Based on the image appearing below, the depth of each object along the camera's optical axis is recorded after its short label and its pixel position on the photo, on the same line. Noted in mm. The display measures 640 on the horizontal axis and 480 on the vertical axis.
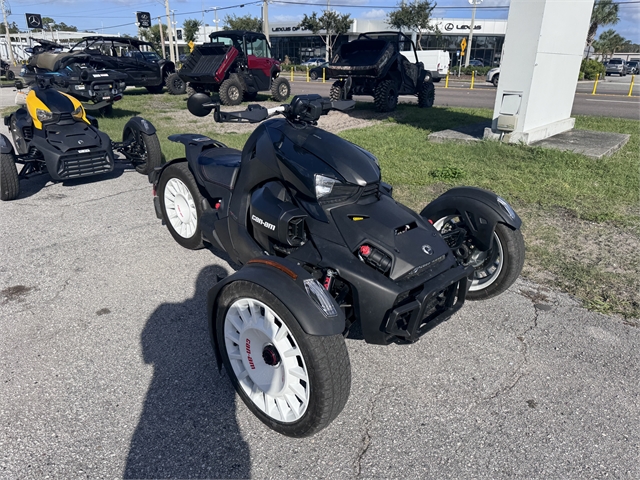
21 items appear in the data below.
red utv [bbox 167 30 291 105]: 15492
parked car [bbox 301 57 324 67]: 49338
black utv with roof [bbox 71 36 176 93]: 17297
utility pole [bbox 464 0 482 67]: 47906
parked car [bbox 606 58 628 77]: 41031
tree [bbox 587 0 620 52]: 44406
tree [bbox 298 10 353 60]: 53906
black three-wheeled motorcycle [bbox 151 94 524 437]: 2277
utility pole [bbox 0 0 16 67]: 49719
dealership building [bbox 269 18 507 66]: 56562
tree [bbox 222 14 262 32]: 60469
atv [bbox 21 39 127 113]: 11328
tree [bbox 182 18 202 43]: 59919
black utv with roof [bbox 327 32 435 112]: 13727
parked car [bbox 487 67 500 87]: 29481
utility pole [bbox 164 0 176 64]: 33569
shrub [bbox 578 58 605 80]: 33188
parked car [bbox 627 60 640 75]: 41969
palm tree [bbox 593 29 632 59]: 57031
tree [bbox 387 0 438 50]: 48938
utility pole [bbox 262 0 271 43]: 38322
